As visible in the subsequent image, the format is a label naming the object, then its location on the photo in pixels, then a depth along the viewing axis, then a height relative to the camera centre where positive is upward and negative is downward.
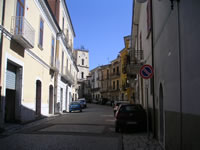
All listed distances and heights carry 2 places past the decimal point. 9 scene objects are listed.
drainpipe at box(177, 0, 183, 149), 4.92 +0.90
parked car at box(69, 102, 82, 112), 30.93 -2.38
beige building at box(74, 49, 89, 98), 76.69 +8.71
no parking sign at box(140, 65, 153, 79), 8.76 +0.73
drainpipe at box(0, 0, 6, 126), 10.45 +2.18
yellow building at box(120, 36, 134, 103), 33.44 +0.78
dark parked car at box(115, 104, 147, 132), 11.34 -1.47
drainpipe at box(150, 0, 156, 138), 9.37 -0.26
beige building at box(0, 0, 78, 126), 11.55 +1.94
